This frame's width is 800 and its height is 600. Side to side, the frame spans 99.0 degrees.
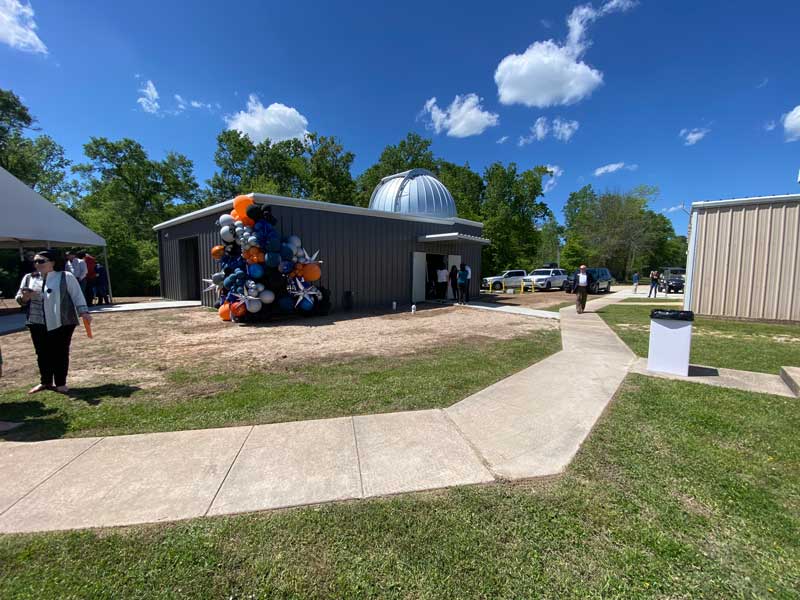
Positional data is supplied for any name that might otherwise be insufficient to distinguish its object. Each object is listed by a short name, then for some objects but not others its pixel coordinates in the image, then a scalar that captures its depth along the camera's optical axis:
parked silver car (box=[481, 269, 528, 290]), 26.89
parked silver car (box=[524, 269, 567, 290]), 26.50
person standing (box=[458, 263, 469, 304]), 15.27
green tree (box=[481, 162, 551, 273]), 34.59
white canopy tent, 10.99
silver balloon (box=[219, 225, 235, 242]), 10.09
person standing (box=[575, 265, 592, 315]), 12.08
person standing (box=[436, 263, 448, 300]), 16.91
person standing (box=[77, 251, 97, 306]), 13.07
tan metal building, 10.12
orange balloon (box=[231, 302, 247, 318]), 9.98
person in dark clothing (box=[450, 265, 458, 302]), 17.38
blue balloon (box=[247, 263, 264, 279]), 9.91
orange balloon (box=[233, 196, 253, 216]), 10.33
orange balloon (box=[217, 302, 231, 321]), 10.36
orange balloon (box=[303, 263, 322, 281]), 10.87
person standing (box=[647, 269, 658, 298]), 22.70
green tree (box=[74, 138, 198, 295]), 32.41
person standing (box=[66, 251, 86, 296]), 11.43
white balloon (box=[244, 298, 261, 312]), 9.86
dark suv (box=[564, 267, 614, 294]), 25.58
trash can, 5.14
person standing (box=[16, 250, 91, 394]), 4.30
